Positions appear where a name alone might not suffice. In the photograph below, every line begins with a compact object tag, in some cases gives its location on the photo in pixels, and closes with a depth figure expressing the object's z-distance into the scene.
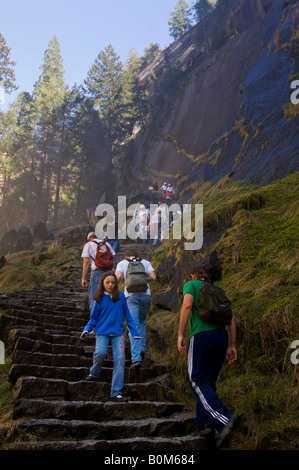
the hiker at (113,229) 12.12
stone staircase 3.95
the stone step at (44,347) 5.85
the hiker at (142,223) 17.83
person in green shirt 3.82
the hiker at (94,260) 7.85
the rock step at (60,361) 5.54
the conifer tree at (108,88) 45.28
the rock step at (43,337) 6.28
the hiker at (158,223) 16.92
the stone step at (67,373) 5.09
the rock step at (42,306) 8.78
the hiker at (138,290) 6.53
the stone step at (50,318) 8.02
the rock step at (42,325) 6.78
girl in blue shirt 4.99
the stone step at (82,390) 4.68
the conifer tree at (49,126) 43.22
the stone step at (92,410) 4.36
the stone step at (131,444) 3.65
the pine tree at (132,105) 44.69
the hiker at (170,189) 24.48
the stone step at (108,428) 3.99
